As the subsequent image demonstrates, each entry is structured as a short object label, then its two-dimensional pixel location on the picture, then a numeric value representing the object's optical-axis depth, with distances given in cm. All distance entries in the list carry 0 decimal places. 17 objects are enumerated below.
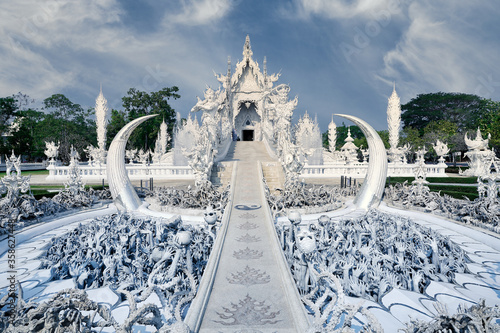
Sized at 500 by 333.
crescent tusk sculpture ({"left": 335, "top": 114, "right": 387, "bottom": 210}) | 1102
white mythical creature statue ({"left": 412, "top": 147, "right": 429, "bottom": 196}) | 1156
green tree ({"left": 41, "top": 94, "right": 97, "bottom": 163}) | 3922
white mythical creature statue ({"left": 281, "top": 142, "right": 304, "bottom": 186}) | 1148
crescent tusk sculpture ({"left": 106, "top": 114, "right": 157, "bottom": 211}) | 1079
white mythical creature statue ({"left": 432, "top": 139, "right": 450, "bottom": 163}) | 2202
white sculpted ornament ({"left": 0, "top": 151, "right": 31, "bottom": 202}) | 899
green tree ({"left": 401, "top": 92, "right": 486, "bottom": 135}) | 4729
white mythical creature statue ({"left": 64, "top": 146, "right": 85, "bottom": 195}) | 1194
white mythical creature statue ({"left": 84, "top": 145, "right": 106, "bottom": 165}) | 2611
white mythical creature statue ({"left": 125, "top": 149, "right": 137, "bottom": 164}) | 2850
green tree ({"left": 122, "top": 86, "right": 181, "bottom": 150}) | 4384
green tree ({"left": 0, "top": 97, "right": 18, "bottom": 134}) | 3556
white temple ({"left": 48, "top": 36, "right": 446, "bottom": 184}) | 1377
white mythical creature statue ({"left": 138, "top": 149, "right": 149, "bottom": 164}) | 2180
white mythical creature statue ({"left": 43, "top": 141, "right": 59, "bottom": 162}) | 2119
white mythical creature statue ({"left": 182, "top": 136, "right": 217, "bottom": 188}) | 1150
